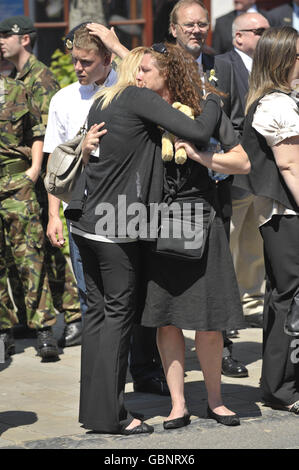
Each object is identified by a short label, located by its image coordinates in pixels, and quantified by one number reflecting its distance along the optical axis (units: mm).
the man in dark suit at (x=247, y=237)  12476
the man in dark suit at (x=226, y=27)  16805
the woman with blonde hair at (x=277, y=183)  9106
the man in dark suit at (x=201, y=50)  10807
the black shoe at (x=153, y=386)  9790
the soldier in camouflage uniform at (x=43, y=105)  11964
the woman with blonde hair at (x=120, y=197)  8166
